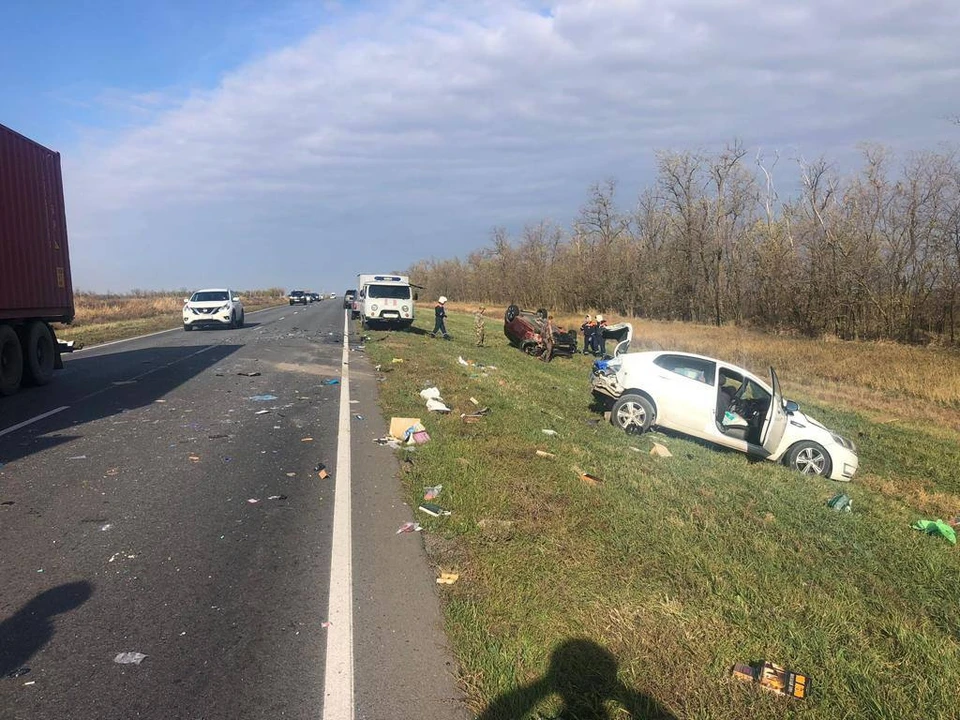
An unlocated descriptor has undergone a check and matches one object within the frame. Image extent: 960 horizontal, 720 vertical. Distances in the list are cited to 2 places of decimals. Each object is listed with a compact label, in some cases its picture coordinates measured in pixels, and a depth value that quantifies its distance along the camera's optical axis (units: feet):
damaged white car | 31.32
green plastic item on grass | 21.87
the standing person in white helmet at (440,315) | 84.83
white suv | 92.22
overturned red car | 77.05
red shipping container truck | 37.40
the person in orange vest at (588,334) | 80.12
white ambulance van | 93.09
